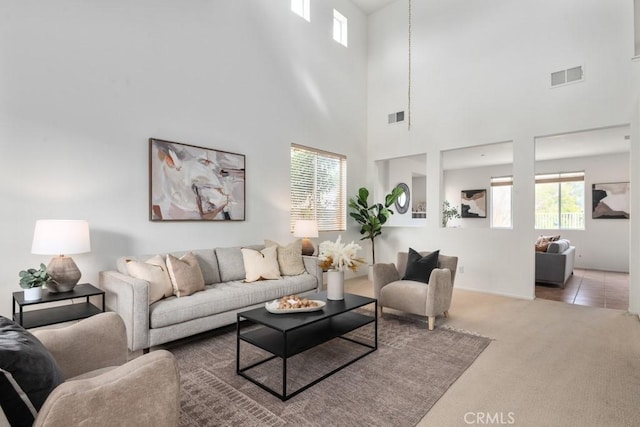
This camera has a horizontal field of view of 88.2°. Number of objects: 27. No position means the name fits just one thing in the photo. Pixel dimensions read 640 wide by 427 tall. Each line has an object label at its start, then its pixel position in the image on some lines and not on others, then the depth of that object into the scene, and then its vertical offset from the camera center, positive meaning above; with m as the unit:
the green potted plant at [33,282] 2.57 -0.55
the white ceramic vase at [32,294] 2.56 -0.64
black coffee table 2.28 -0.98
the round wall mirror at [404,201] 7.75 +0.23
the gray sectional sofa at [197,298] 2.71 -0.84
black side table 2.48 -0.82
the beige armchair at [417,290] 3.53 -0.90
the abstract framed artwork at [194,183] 3.71 +0.35
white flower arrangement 2.97 -0.41
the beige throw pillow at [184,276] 3.15 -0.64
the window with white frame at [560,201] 8.13 +0.24
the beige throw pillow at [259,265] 3.91 -0.65
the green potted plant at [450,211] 9.74 -0.01
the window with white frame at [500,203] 9.35 +0.21
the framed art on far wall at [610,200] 7.53 +0.23
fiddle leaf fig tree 6.19 -0.04
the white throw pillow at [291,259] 4.20 -0.62
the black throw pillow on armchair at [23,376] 1.04 -0.56
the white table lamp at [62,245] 2.62 -0.27
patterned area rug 2.00 -1.24
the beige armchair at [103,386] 1.11 -0.68
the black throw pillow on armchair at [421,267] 3.91 -0.68
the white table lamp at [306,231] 4.88 -0.30
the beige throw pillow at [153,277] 2.95 -0.59
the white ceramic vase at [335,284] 3.01 -0.67
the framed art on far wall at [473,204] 9.60 +0.20
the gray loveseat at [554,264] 5.68 -0.94
